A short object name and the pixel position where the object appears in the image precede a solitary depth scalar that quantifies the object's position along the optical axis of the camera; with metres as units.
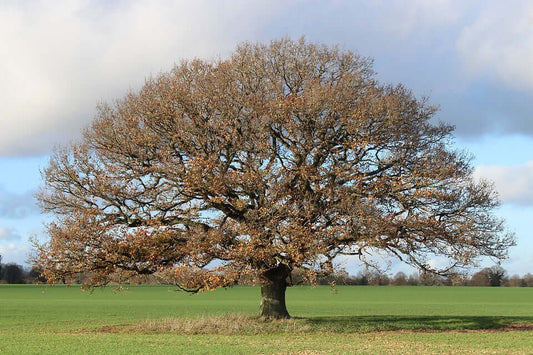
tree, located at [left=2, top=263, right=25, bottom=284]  183.88
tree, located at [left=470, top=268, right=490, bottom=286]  152.25
